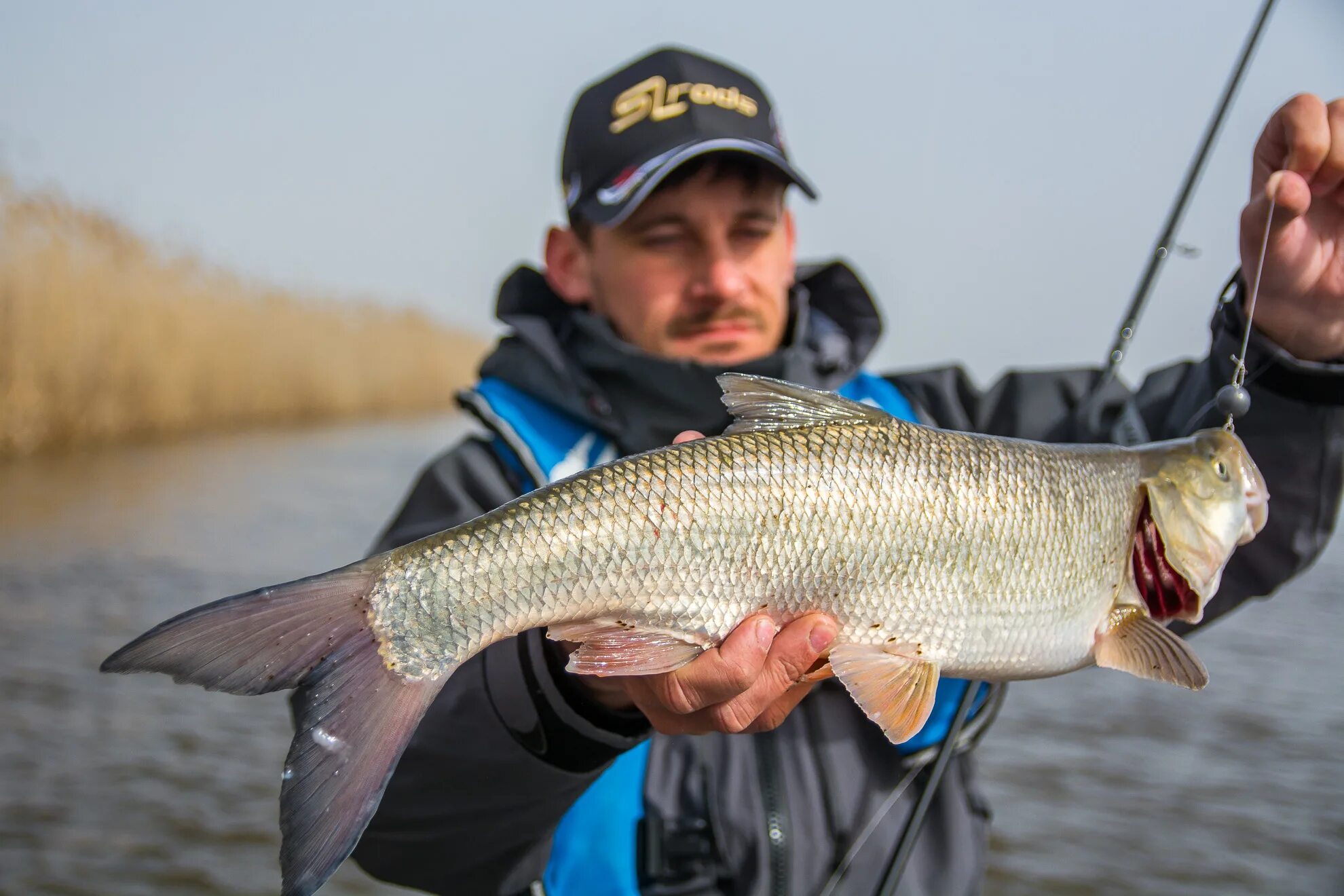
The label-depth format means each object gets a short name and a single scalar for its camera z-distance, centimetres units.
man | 69
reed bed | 773
